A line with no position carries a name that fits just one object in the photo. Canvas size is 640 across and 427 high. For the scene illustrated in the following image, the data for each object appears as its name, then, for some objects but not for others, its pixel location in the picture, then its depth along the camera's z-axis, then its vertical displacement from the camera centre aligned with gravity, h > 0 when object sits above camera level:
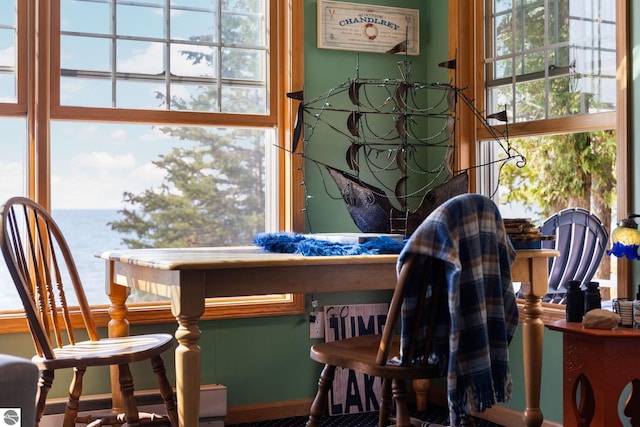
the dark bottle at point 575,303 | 2.94 -0.36
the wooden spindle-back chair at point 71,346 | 2.67 -0.49
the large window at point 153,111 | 3.48 +0.42
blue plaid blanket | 2.31 -0.28
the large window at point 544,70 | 3.27 +0.59
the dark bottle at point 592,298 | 2.94 -0.34
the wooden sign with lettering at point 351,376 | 3.99 -0.84
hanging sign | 4.04 +0.89
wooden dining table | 2.55 -0.25
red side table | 2.70 -0.53
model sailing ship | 3.49 +0.32
